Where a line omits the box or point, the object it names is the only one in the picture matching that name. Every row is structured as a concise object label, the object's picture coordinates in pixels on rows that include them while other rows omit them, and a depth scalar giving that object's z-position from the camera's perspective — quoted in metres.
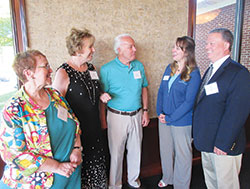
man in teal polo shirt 1.92
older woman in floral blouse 1.04
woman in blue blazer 1.80
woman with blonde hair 1.56
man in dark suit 1.44
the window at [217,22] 2.59
